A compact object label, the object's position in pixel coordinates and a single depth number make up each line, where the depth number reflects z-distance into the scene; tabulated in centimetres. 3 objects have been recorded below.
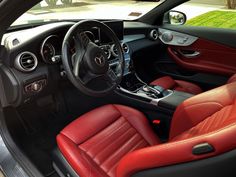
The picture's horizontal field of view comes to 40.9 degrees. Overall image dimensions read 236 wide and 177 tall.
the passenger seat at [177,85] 212
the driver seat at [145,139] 85
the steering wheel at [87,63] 141
